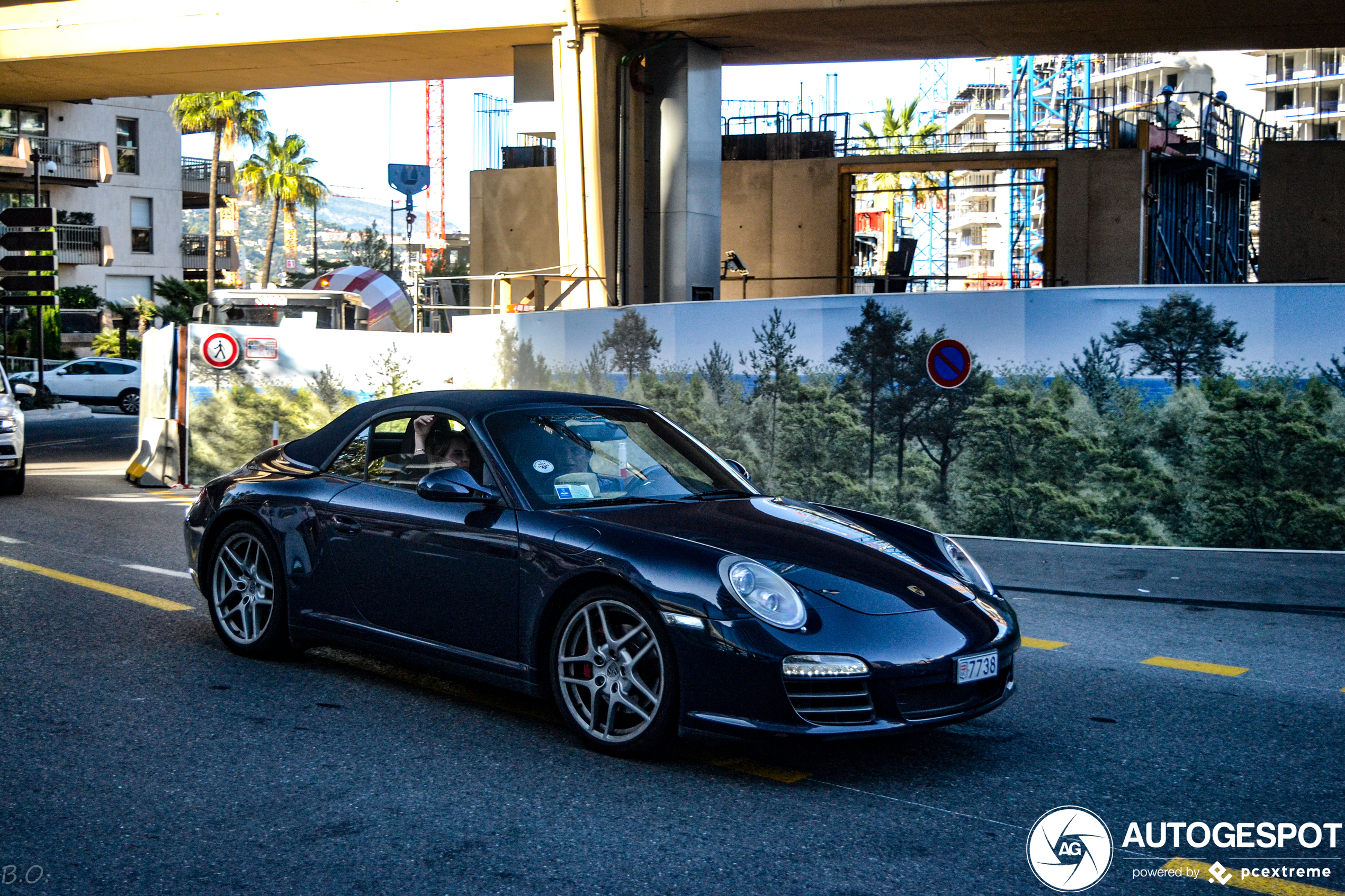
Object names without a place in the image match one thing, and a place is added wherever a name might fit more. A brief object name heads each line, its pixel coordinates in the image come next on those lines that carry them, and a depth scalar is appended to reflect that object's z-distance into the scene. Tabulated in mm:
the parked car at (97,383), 35500
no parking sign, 11203
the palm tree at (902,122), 67875
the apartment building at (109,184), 48531
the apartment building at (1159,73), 110625
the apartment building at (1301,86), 109312
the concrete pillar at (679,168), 22375
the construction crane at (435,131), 118875
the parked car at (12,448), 13719
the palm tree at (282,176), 74125
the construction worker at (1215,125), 34781
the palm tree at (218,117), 54906
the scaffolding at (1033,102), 39228
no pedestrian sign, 15266
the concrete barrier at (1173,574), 8719
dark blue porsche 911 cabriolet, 4480
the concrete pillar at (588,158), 21312
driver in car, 5586
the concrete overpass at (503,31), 20359
